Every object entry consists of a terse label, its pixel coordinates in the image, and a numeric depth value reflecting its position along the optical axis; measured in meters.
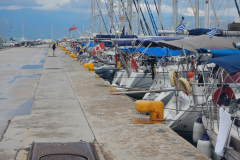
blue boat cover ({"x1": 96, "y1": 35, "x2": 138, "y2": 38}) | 27.74
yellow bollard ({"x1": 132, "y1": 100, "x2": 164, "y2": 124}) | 9.44
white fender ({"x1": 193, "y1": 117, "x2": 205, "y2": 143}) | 9.24
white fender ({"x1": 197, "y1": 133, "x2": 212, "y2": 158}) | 7.98
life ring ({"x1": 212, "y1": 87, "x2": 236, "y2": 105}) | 8.99
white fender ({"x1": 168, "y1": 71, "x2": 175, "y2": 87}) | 12.72
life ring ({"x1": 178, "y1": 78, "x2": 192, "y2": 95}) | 10.24
